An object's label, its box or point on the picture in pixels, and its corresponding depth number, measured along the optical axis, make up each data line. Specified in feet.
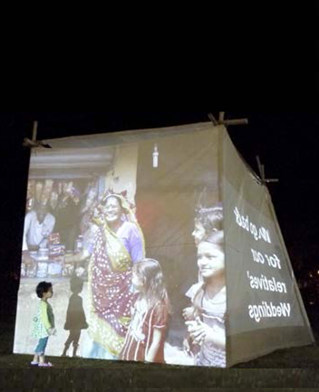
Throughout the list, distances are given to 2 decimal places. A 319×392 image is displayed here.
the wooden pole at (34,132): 23.74
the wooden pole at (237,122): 21.06
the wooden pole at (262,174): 30.24
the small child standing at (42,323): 20.27
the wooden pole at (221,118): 21.02
